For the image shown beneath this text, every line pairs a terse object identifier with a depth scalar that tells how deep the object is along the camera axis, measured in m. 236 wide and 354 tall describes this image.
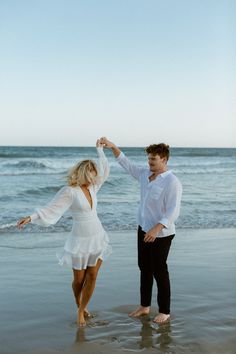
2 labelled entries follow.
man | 4.52
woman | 4.45
